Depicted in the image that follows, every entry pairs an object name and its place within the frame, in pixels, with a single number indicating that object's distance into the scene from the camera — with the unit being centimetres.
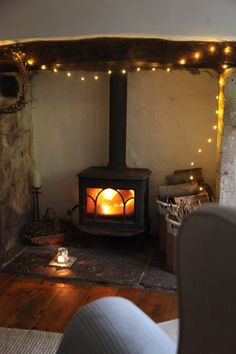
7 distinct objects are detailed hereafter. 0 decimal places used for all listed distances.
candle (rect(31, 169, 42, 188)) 345
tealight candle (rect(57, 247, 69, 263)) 296
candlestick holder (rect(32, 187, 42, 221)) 361
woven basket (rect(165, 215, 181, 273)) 280
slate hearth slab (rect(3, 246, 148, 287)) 273
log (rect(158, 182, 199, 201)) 309
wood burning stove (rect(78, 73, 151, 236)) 307
